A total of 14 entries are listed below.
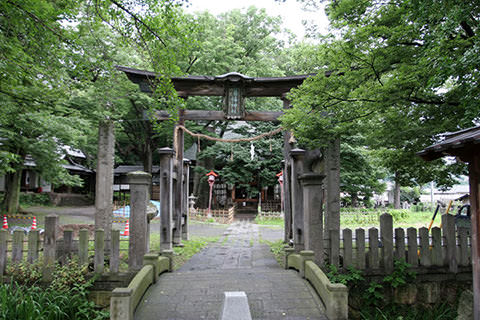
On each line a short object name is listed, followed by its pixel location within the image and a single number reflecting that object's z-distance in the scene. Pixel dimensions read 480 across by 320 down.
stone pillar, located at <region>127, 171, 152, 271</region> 5.65
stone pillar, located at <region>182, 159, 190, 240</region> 10.66
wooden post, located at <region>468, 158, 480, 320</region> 4.57
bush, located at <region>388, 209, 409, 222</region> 19.71
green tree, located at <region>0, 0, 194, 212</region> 5.76
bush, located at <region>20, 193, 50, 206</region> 23.94
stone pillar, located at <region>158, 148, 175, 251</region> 7.98
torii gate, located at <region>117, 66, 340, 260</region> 9.20
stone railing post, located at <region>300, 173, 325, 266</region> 5.70
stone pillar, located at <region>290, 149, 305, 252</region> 7.57
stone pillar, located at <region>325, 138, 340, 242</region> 6.82
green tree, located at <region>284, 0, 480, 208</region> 4.33
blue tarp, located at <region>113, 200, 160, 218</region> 20.34
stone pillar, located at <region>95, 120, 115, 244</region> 6.57
